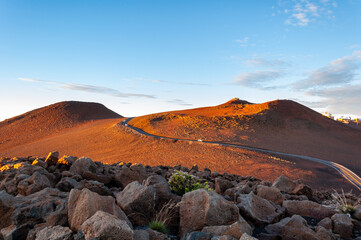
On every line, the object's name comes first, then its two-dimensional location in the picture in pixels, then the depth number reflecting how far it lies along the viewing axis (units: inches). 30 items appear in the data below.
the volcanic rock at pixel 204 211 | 179.6
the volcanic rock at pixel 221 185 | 329.7
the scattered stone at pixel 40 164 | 328.7
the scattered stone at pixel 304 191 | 353.7
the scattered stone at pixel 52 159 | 338.0
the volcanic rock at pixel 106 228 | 133.0
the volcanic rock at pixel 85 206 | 156.7
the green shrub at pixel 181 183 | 283.6
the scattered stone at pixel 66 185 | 254.6
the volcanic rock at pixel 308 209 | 258.8
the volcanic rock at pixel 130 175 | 300.6
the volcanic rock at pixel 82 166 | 305.7
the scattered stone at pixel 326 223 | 220.3
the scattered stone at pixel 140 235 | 149.9
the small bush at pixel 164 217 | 187.0
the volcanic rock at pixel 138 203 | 189.0
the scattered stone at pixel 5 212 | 186.1
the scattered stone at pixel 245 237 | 137.6
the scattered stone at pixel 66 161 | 336.2
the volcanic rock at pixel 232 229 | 157.3
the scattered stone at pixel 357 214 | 265.0
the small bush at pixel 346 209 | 275.0
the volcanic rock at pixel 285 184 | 369.4
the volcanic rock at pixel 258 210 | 218.5
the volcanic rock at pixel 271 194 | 274.8
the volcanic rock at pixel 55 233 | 141.9
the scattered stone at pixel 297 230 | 183.6
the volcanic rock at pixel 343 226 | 217.3
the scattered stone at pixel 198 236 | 156.7
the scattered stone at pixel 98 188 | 237.1
